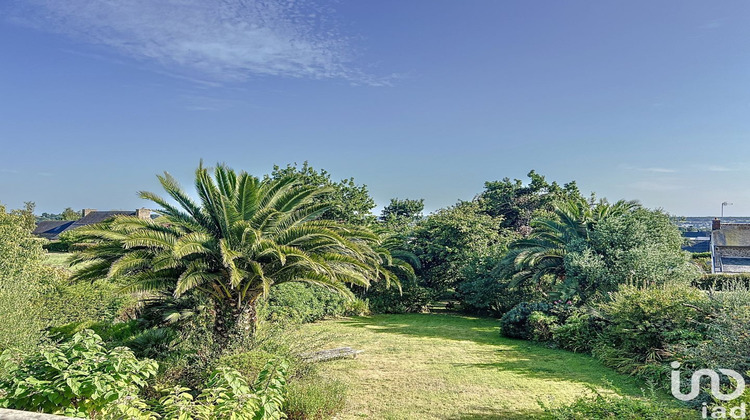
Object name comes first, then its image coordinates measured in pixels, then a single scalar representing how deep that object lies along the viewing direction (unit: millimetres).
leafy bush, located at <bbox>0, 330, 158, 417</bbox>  4438
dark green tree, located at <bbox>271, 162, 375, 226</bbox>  20988
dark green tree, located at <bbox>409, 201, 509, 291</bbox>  19000
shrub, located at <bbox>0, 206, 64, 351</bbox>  7348
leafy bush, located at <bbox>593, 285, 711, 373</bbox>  9047
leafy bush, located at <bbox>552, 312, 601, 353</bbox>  10984
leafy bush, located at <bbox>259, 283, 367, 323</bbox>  14027
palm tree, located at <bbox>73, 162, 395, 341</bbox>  8023
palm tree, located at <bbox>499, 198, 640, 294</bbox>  15242
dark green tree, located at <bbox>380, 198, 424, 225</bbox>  39812
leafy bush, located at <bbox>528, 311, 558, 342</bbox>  12047
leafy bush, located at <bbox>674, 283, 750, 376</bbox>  6984
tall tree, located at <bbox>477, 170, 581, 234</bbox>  28844
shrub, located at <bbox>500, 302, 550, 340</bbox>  12555
